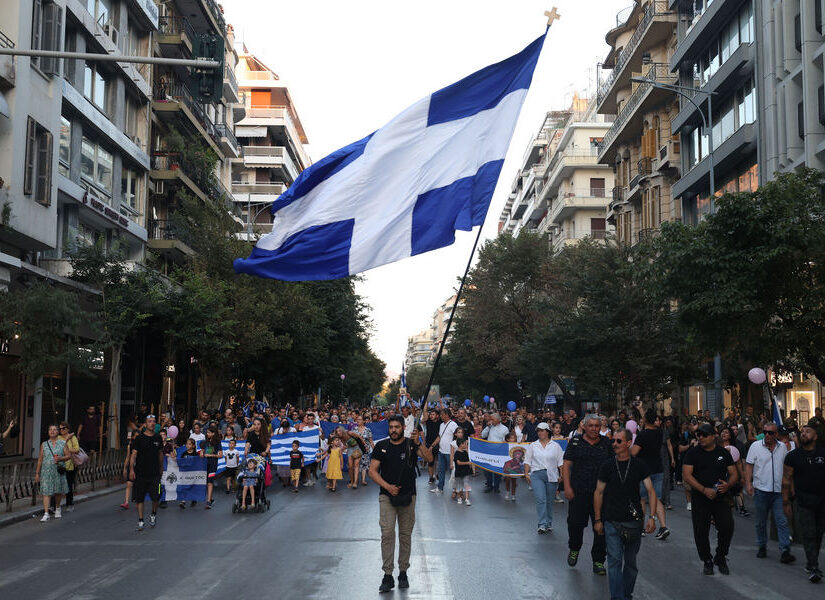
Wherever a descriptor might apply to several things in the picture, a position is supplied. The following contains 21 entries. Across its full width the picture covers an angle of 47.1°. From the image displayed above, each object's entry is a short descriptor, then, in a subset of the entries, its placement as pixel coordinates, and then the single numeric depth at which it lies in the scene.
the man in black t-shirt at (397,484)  9.54
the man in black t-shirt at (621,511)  8.45
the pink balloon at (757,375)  22.05
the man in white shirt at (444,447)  20.25
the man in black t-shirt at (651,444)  14.20
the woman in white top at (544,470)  13.73
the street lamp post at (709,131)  29.53
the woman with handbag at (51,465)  15.65
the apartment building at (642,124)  43.59
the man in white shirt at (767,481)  11.76
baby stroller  16.42
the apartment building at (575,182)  75.44
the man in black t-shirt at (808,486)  10.66
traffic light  12.23
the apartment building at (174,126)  41.19
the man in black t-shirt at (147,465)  14.62
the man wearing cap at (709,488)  10.43
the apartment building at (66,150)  24.72
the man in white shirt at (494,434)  20.75
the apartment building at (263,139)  79.38
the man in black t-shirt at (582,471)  10.80
